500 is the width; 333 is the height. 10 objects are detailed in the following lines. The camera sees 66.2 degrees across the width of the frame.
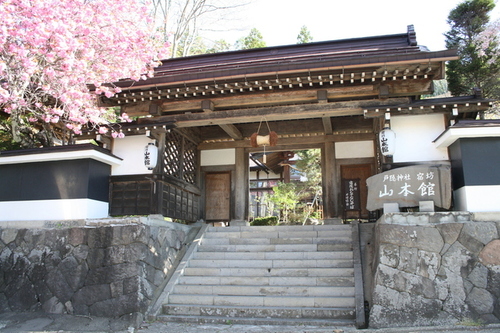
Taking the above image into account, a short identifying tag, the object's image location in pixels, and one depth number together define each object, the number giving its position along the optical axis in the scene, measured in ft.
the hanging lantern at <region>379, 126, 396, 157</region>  27.78
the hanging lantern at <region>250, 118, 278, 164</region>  32.77
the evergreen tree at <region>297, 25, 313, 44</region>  72.90
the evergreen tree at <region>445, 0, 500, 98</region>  48.60
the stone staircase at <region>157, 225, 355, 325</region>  22.52
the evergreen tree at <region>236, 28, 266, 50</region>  77.30
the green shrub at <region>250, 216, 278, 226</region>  44.70
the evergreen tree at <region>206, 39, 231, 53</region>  77.06
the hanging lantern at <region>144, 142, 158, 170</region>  31.24
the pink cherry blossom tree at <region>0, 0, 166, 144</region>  27.53
